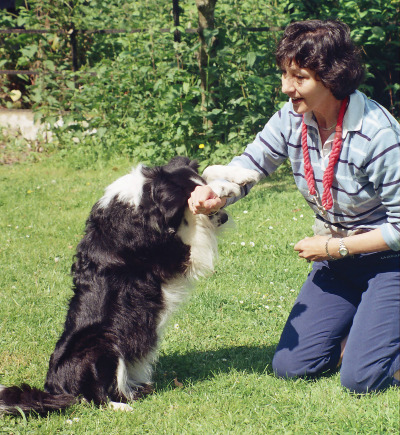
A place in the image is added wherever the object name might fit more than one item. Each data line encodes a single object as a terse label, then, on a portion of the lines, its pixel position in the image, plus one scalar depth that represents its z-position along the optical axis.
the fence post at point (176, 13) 7.15
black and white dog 2.83
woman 2.74
